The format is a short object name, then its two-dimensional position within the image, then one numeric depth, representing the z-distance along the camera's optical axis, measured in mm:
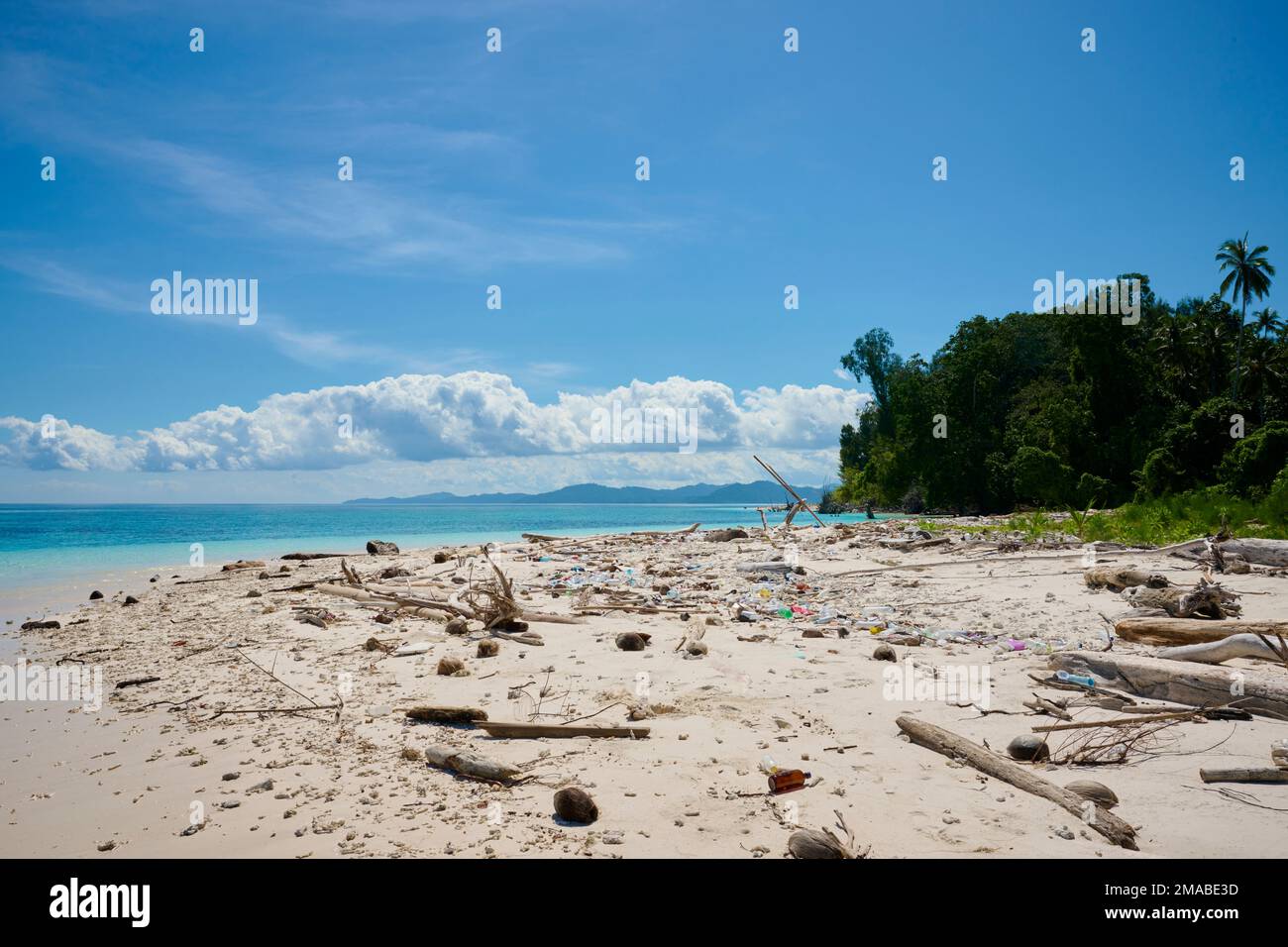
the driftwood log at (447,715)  4637
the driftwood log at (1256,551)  9625
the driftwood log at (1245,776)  3322
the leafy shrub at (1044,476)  31125
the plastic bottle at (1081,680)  5016
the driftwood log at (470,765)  3680
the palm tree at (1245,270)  38719
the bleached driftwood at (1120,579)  8358
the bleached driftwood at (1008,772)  2951
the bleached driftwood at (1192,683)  4258
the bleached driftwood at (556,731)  4332
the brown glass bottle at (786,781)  3482
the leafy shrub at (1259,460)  22359
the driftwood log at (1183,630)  5617
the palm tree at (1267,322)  45906
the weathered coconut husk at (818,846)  2779
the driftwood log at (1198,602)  6547
